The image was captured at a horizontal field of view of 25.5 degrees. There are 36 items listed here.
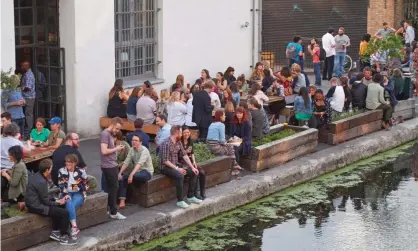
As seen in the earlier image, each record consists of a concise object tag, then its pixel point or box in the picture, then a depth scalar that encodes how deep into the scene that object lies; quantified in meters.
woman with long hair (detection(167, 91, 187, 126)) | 18.05
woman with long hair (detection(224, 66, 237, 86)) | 22.32
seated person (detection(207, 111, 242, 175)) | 15.87
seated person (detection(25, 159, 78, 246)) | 11.83
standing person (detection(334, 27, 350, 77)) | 27.80
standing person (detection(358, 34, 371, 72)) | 27.08
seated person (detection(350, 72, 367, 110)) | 21.16
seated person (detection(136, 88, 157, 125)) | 18.52
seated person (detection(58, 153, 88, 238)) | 12.17
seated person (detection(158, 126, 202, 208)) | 14.06
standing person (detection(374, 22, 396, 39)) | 28.33
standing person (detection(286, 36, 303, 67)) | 26.62
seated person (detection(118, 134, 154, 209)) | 13.66
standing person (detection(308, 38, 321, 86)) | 27.15
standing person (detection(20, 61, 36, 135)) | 18.03
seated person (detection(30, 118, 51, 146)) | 15.07
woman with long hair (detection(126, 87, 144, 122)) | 18.89
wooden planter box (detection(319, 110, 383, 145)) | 19.34
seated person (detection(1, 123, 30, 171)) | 13.37
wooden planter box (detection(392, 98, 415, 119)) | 22.31
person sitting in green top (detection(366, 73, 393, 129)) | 21.06
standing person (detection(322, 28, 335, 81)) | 27.59
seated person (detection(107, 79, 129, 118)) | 19.33
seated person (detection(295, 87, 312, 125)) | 19.14
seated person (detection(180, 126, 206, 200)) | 14.47
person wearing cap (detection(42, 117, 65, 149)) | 14.64
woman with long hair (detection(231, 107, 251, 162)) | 16.48
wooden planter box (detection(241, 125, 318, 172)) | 16.64
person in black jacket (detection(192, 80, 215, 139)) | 17.84
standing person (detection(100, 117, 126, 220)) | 13.19
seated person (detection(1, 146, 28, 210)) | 12.41
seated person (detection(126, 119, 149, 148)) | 14.26
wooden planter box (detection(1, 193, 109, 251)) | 11.55
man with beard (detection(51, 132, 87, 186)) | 12.76
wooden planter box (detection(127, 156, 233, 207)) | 13.90
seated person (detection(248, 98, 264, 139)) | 17.38
